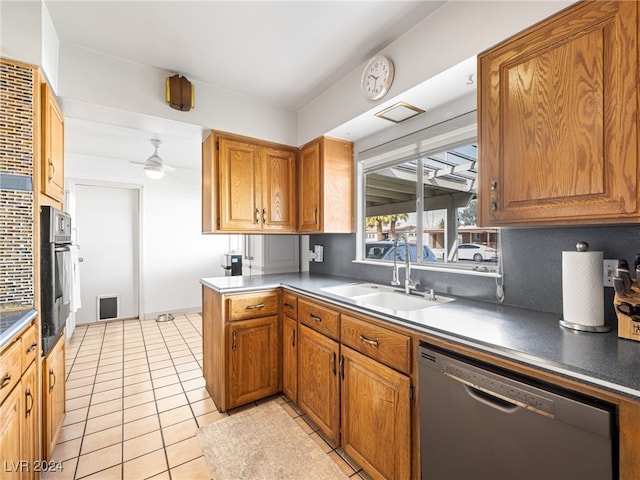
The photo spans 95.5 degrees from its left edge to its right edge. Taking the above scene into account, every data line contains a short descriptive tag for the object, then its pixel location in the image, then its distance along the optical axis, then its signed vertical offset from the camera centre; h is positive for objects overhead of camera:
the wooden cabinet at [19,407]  1.10 -0.69
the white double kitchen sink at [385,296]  1.80 -0.39
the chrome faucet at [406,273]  1.94 -0.24
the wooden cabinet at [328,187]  2.49 +0.47
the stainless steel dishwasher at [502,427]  0.78 -0.60
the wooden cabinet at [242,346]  2.09 -0.79
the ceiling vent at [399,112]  1.90 +0.87
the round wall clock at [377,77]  1.77 +1.02
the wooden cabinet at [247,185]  2.39 +0.48
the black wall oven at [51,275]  1.53 -0.17
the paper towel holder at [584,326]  1.10 -0.35
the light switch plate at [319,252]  2.97 -0.13
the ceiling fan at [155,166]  3.35 +0.87
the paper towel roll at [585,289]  1.11 -0.20
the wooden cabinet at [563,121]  0.97 +0.44
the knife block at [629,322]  1.00 -0.30
